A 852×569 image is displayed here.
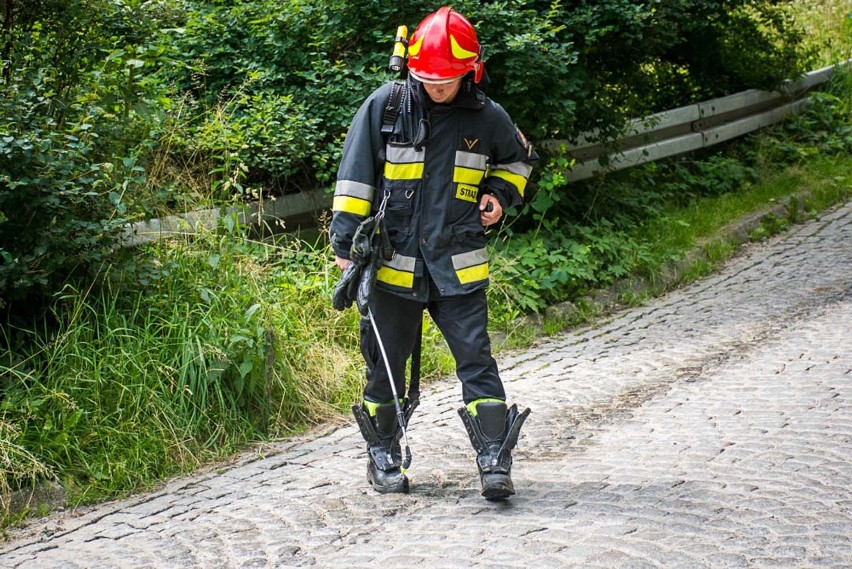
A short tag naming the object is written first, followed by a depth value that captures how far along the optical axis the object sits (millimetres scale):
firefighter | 4766
